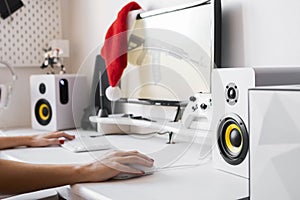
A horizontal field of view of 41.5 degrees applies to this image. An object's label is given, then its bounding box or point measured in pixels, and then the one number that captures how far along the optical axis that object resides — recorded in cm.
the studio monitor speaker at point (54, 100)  221
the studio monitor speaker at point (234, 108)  105
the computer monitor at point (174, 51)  145
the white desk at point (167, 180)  98
